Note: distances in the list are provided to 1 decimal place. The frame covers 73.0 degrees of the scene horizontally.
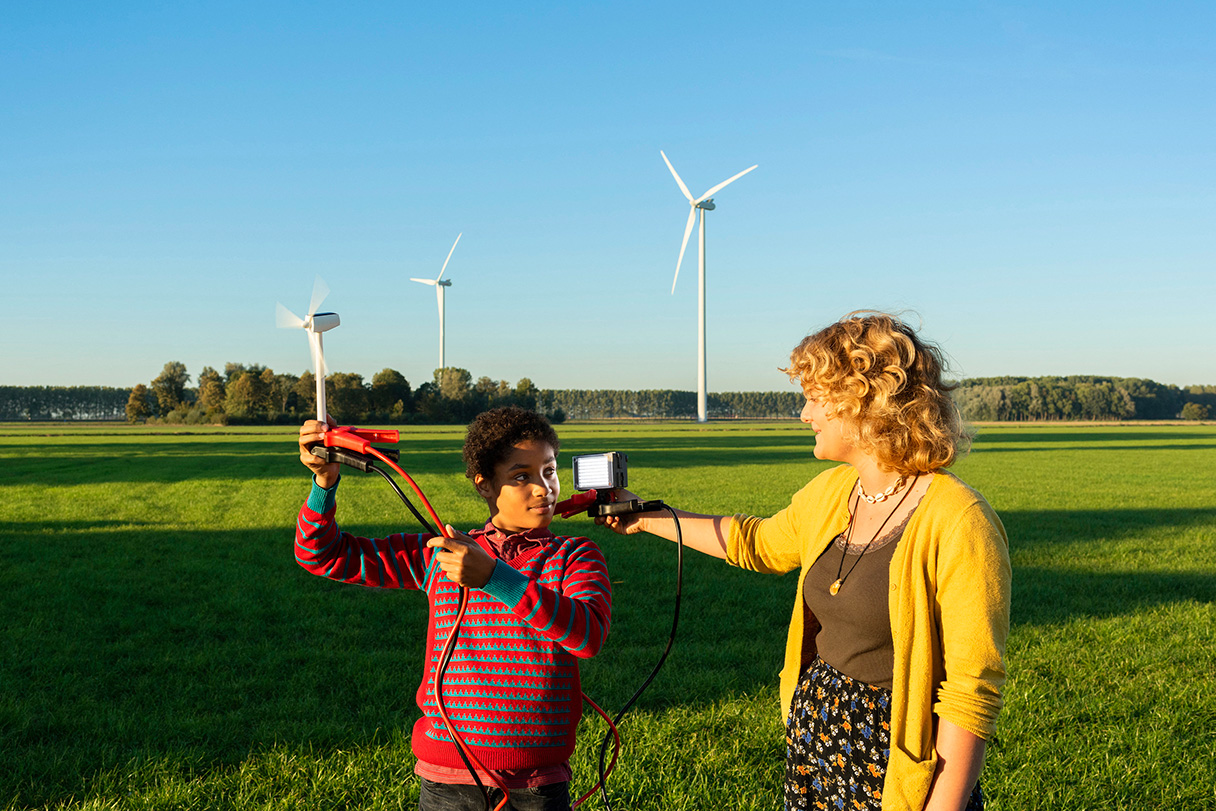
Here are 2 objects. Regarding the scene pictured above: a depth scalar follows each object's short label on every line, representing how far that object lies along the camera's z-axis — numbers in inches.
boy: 85.8
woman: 81.9
